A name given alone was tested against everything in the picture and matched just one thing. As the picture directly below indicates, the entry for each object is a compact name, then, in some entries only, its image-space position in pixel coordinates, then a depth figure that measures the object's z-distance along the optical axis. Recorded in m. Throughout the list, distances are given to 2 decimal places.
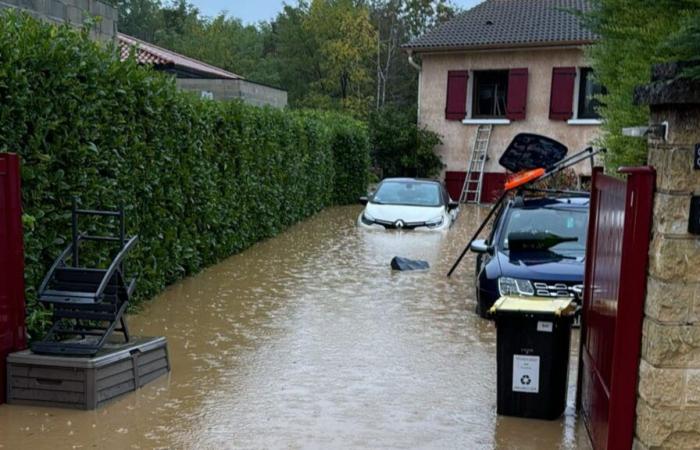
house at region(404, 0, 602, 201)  23.31
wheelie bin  5.32
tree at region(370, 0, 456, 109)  43.47
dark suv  8.05
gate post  3.58
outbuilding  21.83
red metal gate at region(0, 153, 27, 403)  5.27
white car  16.30
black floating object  11.89
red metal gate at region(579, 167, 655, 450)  3.75
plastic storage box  5.31
